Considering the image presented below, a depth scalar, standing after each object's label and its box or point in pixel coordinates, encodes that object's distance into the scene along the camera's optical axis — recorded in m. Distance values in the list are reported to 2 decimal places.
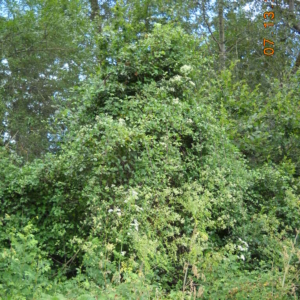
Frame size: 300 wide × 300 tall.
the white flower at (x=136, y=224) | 4.30
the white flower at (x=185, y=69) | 7.04
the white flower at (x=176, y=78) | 6.87
